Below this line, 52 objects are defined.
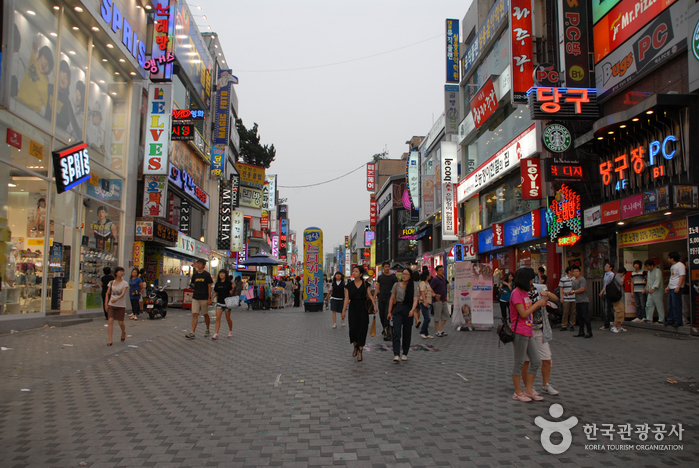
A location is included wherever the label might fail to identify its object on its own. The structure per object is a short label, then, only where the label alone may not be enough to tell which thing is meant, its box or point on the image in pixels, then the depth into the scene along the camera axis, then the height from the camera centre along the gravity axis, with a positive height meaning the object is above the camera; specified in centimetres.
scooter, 1719 -91
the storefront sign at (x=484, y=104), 2419 +901
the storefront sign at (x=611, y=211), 1380 +195
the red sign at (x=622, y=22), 1325 +755
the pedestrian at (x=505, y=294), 1341 -43
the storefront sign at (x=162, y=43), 2075 +1020
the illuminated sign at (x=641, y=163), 1241 +323
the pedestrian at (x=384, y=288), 1026 -21
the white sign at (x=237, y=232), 4062 +386
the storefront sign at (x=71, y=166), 1377 +330
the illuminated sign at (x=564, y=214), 1662 +228
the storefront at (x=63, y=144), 1238 +409
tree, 5591 +1471
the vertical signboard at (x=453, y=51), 3209 +1503
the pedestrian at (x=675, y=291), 1112 -29
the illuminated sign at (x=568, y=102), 1600 +579
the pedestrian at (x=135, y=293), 1648 -50
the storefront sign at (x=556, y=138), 1697 +488
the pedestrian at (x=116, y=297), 1034 -40
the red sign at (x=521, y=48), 1838 +883
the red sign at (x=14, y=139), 1213 +352
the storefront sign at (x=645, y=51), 1216 +634
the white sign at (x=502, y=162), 1980 +556
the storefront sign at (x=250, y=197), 5100 +854
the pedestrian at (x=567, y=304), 1293 -71
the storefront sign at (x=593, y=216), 1502 +195
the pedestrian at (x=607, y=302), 1211 -64
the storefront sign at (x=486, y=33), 2456 +1350
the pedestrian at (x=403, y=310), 863 -56
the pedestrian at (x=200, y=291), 1146 -30
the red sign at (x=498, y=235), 2409 +219
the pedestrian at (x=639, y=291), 1304 -34
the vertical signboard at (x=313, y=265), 2398 +67
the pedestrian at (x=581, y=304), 1166 -62
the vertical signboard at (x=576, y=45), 1636 +781
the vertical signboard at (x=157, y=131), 2130 +657
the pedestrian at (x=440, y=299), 1307 -55
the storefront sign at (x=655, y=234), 1246 +124
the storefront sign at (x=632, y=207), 1257 +191
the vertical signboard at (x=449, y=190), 3150 +582
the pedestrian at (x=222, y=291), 1210 -32
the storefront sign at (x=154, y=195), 2112 +361
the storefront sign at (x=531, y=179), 1867 +379
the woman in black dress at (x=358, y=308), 856 -53
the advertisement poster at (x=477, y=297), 1388 -53
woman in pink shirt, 584 -70
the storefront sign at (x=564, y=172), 1644 +358
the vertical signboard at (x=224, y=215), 3731 +489
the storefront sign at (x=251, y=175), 4816 +1040
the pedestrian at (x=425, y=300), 1226 -55
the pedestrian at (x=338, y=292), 1666 -47
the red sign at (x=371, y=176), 6969 +1457
